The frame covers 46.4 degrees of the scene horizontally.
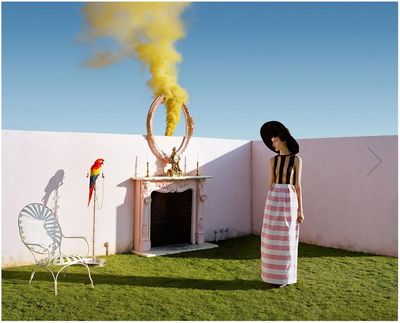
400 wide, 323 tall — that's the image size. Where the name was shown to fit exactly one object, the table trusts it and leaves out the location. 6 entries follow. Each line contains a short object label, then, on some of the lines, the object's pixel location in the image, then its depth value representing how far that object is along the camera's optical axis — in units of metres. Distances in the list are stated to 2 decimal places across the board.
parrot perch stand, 7.83
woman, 6.40
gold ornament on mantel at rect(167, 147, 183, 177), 9.45
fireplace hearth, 9.06
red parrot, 7.83
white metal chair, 6.27
